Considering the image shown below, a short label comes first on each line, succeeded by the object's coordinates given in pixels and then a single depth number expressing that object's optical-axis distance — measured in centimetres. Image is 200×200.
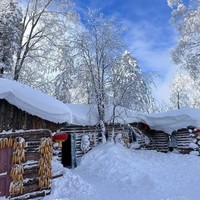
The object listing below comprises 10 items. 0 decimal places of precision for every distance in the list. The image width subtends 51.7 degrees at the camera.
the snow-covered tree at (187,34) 1451
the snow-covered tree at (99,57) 1298
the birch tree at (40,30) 1500
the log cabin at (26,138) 648
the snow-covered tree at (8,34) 1380
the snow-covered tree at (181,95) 2510
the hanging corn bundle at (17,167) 651
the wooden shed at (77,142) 1188
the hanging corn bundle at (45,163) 711
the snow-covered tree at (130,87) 1311
